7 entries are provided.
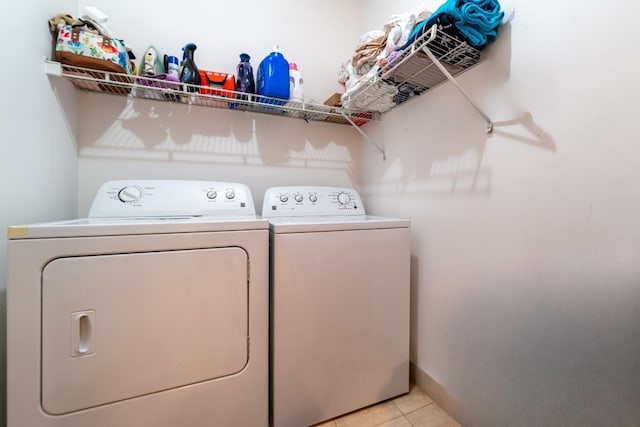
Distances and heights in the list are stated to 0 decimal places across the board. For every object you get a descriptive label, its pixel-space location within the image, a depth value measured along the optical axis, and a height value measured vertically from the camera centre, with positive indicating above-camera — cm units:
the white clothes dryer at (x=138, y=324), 75 -40
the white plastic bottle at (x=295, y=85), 152 +81
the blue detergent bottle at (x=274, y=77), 142 +80
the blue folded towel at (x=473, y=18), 83 +69
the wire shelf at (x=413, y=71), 94 +68
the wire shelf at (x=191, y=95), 117 +68
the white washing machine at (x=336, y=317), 104 -49
